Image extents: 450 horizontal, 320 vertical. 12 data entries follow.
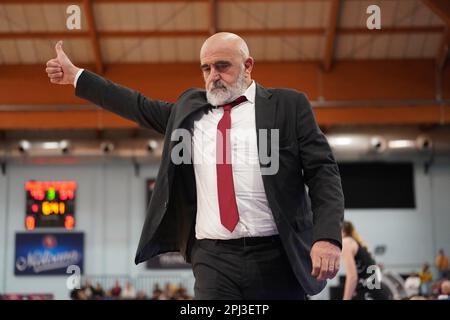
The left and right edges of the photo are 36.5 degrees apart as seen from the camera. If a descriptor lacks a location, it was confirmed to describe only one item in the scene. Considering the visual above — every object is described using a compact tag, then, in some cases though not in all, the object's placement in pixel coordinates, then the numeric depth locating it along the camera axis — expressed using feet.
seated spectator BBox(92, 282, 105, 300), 49.42
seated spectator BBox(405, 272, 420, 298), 51.85
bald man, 7.61
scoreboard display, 56.95
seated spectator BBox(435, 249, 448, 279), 58.44
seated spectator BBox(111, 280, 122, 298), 54.34
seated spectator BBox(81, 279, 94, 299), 49.38
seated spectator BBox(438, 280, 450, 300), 33.44
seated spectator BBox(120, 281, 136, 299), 55.01
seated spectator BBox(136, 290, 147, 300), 54.09
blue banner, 60.03
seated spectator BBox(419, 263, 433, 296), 57.47
